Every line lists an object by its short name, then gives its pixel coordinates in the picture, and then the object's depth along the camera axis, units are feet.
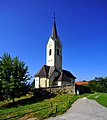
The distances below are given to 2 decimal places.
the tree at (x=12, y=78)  55.55
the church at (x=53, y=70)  84.41
